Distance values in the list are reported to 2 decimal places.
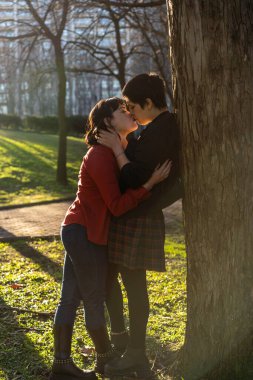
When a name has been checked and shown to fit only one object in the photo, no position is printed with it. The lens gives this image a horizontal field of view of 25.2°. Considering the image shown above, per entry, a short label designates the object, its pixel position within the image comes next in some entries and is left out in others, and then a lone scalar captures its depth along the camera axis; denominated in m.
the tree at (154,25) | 16.67
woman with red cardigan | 3.33
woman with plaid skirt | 3.30
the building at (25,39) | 15.49
